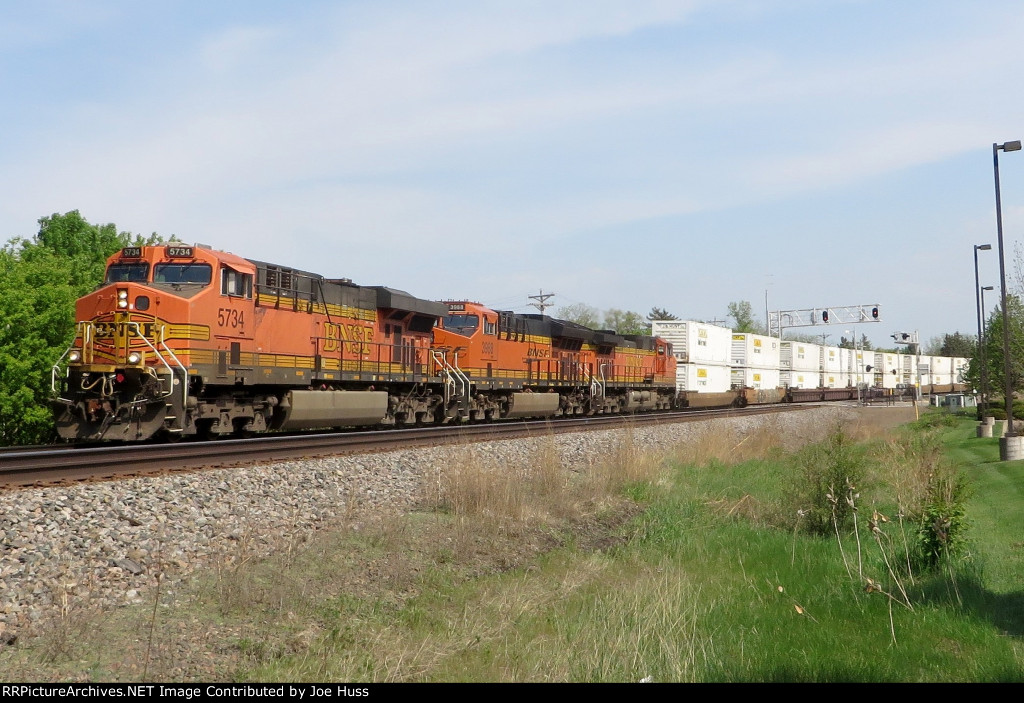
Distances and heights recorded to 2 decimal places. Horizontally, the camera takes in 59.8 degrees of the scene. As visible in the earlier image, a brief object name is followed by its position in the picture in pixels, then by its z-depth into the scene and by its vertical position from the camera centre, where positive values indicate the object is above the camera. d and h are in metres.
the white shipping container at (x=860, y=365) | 86.00 +1.75
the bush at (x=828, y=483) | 13.70 -1.57
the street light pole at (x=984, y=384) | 37.44 -0.06
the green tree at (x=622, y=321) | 117.88 +8.30
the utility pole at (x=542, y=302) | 83.56 +7.70
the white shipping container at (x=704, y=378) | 51.84 +0.32
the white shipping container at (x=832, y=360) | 77.12 +2.05
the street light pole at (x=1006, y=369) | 21.52 +0.37
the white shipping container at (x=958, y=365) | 100.62 +2.14
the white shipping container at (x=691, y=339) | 51.69 +2.59
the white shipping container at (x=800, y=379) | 67.81 +0.31
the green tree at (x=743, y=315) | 135.00 +10.41
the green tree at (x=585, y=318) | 112.72 +8.49
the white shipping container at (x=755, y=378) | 59.16 +0.35
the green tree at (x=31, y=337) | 31.83 +1.75
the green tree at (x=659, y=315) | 142.06 +10.92
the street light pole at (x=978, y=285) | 40.22 +4.68
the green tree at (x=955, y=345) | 144.50 +6.47
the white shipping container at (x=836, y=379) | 77.06 +0.30
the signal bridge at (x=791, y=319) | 79.88 +6.16
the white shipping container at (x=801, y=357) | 68.75 +2.08
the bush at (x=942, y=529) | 10.67 -1.78
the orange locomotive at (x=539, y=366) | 28.14 +0.67
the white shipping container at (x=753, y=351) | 59.06 +2.19
